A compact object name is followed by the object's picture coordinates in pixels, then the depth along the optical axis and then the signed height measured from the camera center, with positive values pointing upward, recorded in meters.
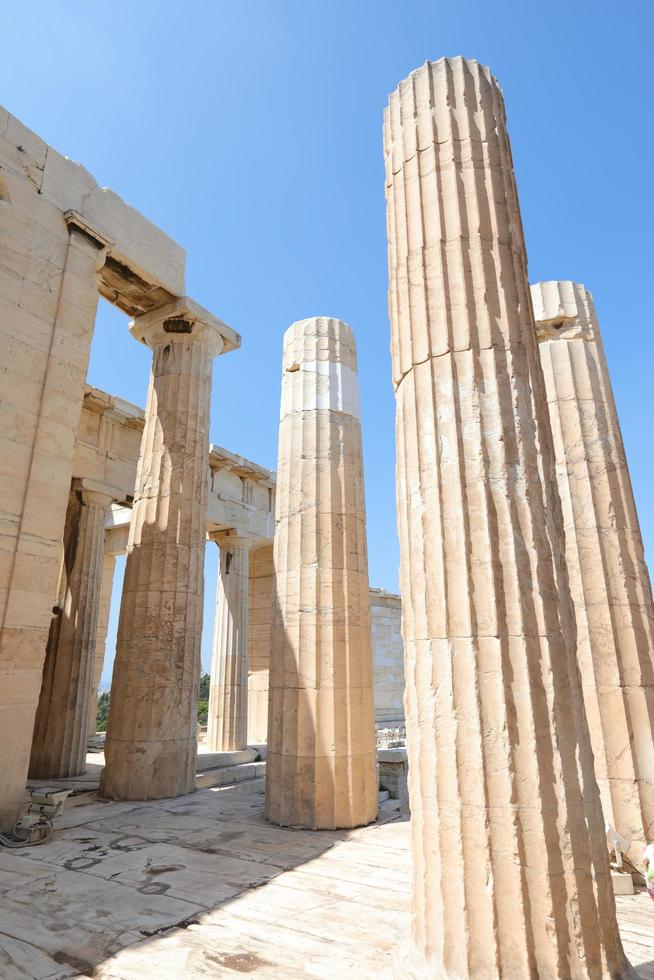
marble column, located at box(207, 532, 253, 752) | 19.89 +1.17
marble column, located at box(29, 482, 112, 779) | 15.59 +1.01
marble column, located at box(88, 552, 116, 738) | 24.06 +3.14
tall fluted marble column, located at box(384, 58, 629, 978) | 4.12 +0.69
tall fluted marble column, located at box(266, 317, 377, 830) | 10.08 +1.42
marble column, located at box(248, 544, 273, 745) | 25.16 +2.17
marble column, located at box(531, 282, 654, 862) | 7.52 +1.71
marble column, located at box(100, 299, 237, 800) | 12.70 +2.46
